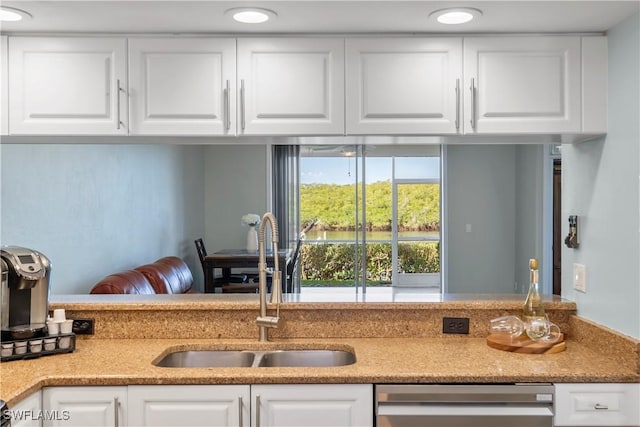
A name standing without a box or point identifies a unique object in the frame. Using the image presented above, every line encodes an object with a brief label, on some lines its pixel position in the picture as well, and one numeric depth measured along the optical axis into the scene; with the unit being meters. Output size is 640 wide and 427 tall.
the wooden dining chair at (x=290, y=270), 5.69
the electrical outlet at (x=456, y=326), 2.22
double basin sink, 2.12
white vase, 5.96
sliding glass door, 7.07
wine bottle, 2.03
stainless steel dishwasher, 1.69
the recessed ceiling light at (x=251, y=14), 1.82
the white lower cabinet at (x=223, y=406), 1.70
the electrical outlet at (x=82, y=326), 2.21
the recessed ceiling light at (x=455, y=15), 1.82
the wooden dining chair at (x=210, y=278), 5.14
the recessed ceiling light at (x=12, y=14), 1.80
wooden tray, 1.97
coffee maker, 1.86
